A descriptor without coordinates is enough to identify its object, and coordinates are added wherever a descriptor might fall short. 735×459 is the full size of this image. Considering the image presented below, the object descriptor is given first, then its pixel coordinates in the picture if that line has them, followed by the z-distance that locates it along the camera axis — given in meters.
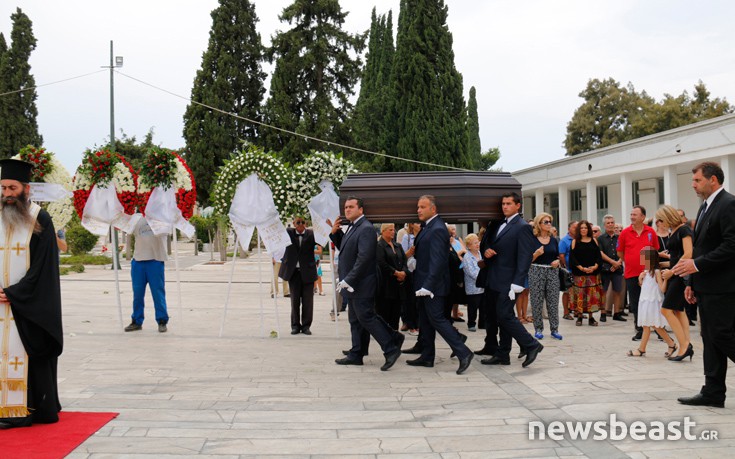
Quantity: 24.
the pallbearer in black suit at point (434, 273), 7.67
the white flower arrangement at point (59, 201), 9.54
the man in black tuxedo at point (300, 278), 10.67
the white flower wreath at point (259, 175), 10.65
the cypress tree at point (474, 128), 60.00
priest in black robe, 5.45
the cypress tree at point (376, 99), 36.84
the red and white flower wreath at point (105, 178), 10.48
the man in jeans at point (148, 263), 10.47
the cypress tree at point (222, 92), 37.34
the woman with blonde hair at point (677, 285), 7.38
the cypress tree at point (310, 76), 36.84
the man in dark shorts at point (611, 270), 12.30
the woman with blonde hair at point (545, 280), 10.27
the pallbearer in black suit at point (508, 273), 7.88
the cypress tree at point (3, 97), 39.81
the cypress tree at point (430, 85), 33.28
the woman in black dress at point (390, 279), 9.87
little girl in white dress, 8.40
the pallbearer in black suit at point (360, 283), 7.85
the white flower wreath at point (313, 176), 10.79
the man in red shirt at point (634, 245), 10.55
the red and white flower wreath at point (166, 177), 10.52
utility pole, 27.33
